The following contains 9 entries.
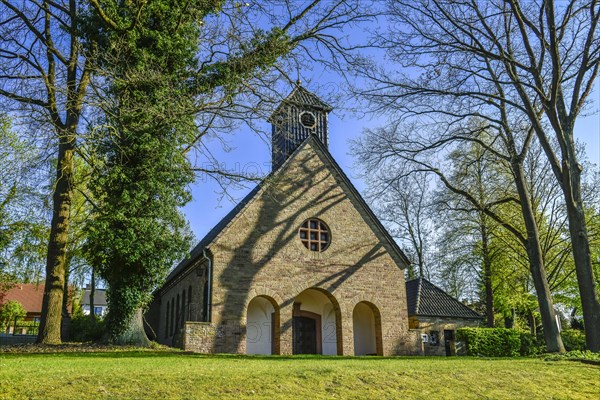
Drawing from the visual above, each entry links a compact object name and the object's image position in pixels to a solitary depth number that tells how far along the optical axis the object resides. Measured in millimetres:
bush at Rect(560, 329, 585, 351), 32438
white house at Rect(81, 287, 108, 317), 69125
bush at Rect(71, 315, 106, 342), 26750
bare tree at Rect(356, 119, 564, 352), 17609
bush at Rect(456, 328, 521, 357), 26734
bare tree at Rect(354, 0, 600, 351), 15031
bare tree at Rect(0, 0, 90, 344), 15117
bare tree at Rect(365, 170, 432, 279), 37156
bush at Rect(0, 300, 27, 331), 41000
